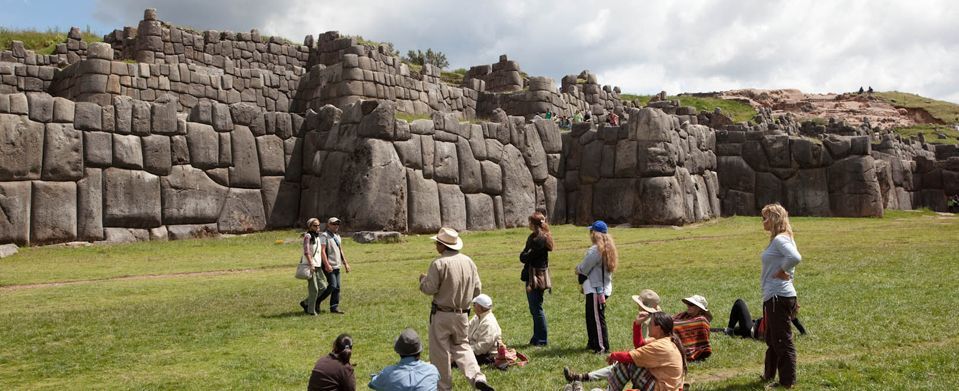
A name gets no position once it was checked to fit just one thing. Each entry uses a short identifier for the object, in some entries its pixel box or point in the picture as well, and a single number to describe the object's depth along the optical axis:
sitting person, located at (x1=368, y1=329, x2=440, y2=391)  7.70
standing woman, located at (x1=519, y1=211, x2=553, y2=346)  11.31
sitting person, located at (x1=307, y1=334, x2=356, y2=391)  7.80
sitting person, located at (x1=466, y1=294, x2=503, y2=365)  10.42
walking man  14.54
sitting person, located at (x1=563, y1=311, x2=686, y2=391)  7.96
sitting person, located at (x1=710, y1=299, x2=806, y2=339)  11.56
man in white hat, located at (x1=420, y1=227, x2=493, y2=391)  9.13
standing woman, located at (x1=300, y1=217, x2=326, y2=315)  14.20
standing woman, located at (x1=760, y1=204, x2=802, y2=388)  8.80
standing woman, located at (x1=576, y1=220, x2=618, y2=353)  10.71
